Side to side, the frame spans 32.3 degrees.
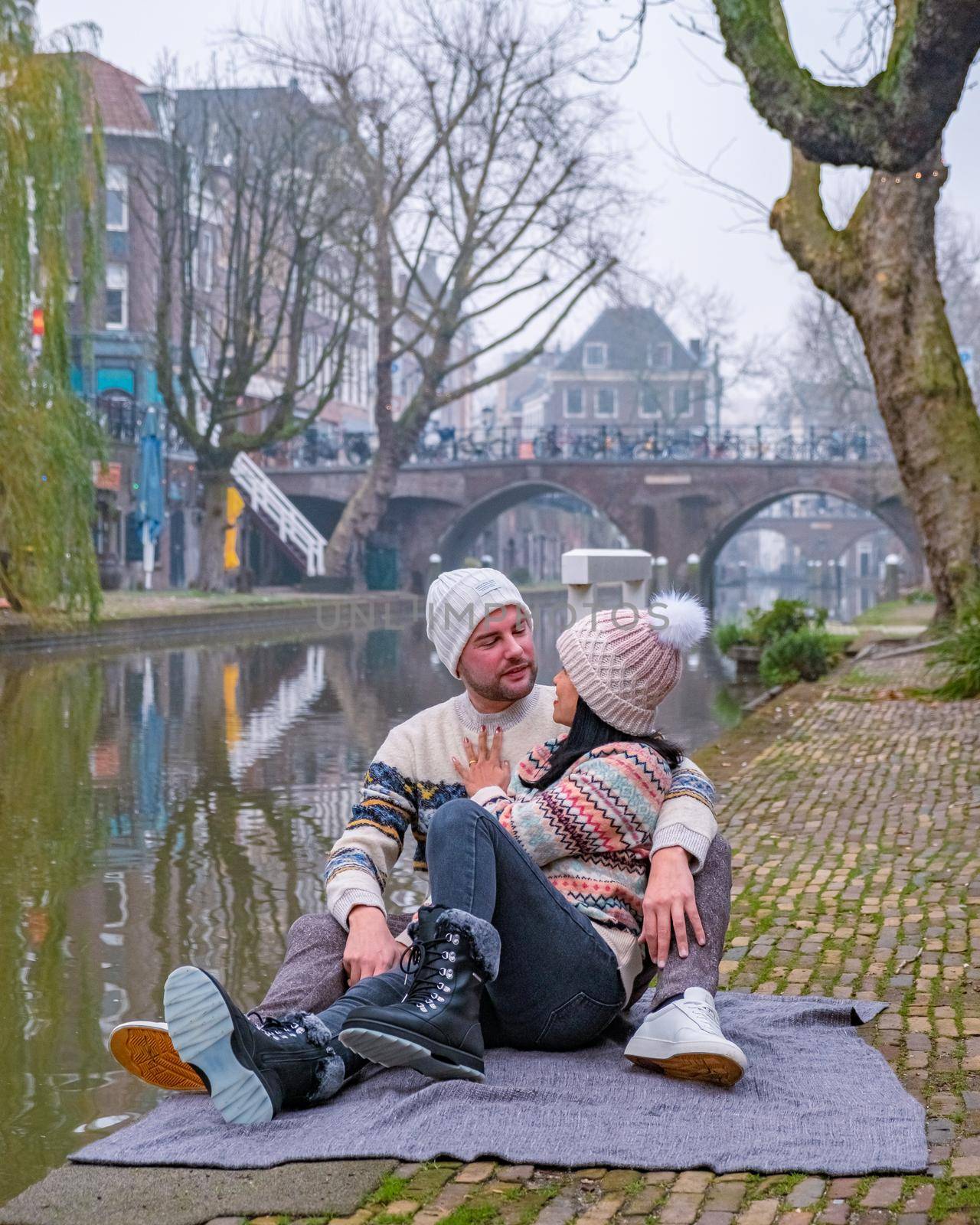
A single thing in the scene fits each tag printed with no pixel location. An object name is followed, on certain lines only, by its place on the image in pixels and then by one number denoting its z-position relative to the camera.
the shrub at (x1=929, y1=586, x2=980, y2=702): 12.45
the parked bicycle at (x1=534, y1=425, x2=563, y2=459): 46.94
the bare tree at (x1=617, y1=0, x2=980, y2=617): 13.79
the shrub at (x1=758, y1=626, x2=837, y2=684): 16.17
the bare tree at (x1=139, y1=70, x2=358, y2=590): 30.58
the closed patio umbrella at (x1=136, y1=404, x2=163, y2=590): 36.66
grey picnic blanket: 2.86
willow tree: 17.38
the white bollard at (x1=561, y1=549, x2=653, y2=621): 8.87
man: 3.23
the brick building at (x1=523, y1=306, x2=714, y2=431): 64.75
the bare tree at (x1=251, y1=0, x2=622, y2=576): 31.92
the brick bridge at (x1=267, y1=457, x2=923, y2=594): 45.34
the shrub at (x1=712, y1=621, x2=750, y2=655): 18.75
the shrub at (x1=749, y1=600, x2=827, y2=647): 17.53
